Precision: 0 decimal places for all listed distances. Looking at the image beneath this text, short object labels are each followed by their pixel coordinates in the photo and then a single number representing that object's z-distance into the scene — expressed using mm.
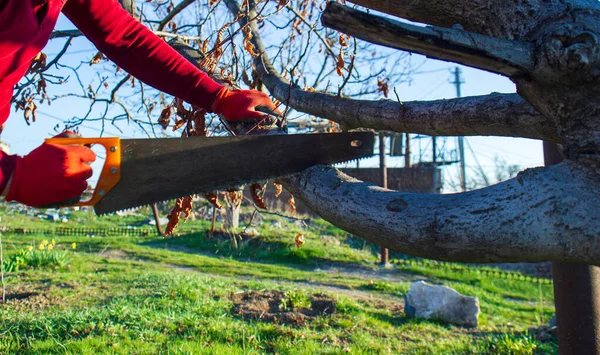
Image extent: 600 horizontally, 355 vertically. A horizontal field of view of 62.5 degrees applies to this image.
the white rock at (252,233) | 13656
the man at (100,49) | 1774
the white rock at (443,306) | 6734
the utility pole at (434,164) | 18234
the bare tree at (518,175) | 1433
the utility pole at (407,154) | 19234
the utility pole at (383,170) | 11773
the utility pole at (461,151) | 31133
